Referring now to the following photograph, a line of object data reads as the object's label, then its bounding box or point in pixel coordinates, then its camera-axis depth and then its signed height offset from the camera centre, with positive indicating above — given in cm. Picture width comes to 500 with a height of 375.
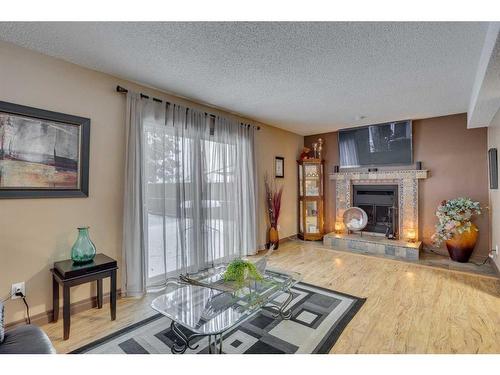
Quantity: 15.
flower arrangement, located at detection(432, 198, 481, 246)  356 -37
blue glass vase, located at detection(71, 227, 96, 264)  213 -50
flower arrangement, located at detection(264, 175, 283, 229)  453 -27
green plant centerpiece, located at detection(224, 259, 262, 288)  206 -68
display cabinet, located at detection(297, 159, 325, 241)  514 -18
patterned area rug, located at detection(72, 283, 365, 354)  177 -113
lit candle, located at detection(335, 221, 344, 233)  502 -74
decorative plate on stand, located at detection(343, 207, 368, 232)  462 -54
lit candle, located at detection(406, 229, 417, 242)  420 -76
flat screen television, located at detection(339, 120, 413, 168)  431 +84
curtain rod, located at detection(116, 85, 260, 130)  259 +105
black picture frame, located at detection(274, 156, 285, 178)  477 +47
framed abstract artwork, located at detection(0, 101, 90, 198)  196 +33
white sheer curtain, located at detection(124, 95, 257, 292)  268 -3
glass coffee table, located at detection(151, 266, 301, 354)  162 -85
